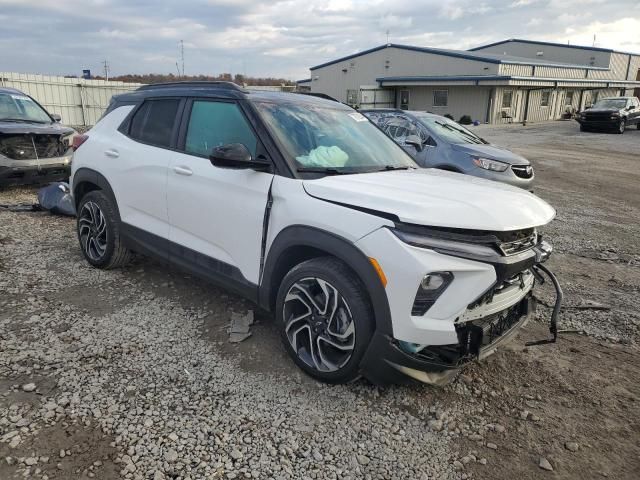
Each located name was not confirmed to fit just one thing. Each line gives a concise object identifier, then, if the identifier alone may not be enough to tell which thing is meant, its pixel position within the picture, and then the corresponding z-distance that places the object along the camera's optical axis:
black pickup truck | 26.11
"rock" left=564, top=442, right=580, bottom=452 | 2.73
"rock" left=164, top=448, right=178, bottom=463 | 2.52
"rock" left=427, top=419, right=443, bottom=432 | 2.86
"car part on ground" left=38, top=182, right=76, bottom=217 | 7.20
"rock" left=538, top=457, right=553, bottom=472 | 2.59
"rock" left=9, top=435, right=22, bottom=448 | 2.56
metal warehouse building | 33.03
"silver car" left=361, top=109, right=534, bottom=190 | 8.30
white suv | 2.65
